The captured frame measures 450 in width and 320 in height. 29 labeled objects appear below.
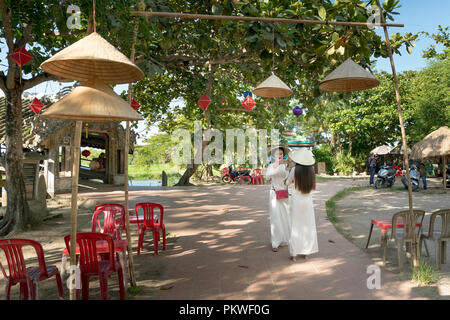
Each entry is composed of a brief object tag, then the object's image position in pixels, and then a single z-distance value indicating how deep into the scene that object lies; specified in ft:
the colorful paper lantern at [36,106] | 30.86
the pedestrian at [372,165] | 54.33
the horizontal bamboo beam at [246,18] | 12.25
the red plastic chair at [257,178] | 64.14
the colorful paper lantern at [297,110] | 31.02
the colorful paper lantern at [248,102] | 35.65
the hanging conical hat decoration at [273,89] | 17.03
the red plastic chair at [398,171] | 70.65
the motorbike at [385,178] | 51.24
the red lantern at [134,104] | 30.31
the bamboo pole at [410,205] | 13.51
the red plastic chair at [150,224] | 17.49
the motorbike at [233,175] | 64.80
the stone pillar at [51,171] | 42.63
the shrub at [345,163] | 82.74
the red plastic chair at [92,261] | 10.58
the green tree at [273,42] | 16.01
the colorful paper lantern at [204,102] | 33.45
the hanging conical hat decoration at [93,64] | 8.25
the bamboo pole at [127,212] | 12.00
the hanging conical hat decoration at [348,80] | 14.20
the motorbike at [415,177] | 47.24
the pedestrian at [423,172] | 47.86
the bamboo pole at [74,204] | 8.84
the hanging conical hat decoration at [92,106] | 8.13
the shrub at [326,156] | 89.56
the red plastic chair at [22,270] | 9.86
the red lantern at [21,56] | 18.86
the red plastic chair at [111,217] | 15.78
